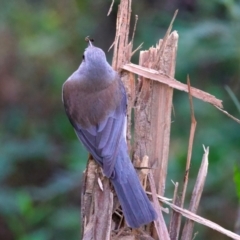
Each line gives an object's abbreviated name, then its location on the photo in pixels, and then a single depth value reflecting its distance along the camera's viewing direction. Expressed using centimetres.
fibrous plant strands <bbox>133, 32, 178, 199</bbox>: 632
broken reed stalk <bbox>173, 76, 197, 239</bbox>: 612
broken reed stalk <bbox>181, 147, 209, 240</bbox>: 606
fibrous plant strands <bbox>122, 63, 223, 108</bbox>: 634
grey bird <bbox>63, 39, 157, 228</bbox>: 638
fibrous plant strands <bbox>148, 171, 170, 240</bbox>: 591
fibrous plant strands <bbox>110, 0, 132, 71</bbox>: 661
